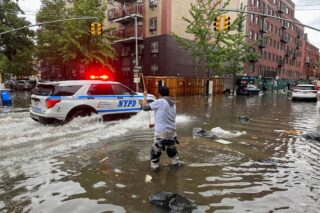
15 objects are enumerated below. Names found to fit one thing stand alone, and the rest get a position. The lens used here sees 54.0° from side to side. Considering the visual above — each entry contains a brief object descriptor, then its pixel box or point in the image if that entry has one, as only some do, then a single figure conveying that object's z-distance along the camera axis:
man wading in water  6.33
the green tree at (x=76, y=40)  32.59
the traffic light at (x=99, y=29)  23.29
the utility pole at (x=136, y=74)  27.34
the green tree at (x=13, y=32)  27.31
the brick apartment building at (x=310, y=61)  93.31
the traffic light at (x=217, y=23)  21.17
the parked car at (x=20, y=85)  46.53
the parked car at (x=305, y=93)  28.31
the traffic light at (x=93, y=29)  23.37
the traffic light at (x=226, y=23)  20.84
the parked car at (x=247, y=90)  40.43
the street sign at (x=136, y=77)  27.39
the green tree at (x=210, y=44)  35.32
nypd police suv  10.75
